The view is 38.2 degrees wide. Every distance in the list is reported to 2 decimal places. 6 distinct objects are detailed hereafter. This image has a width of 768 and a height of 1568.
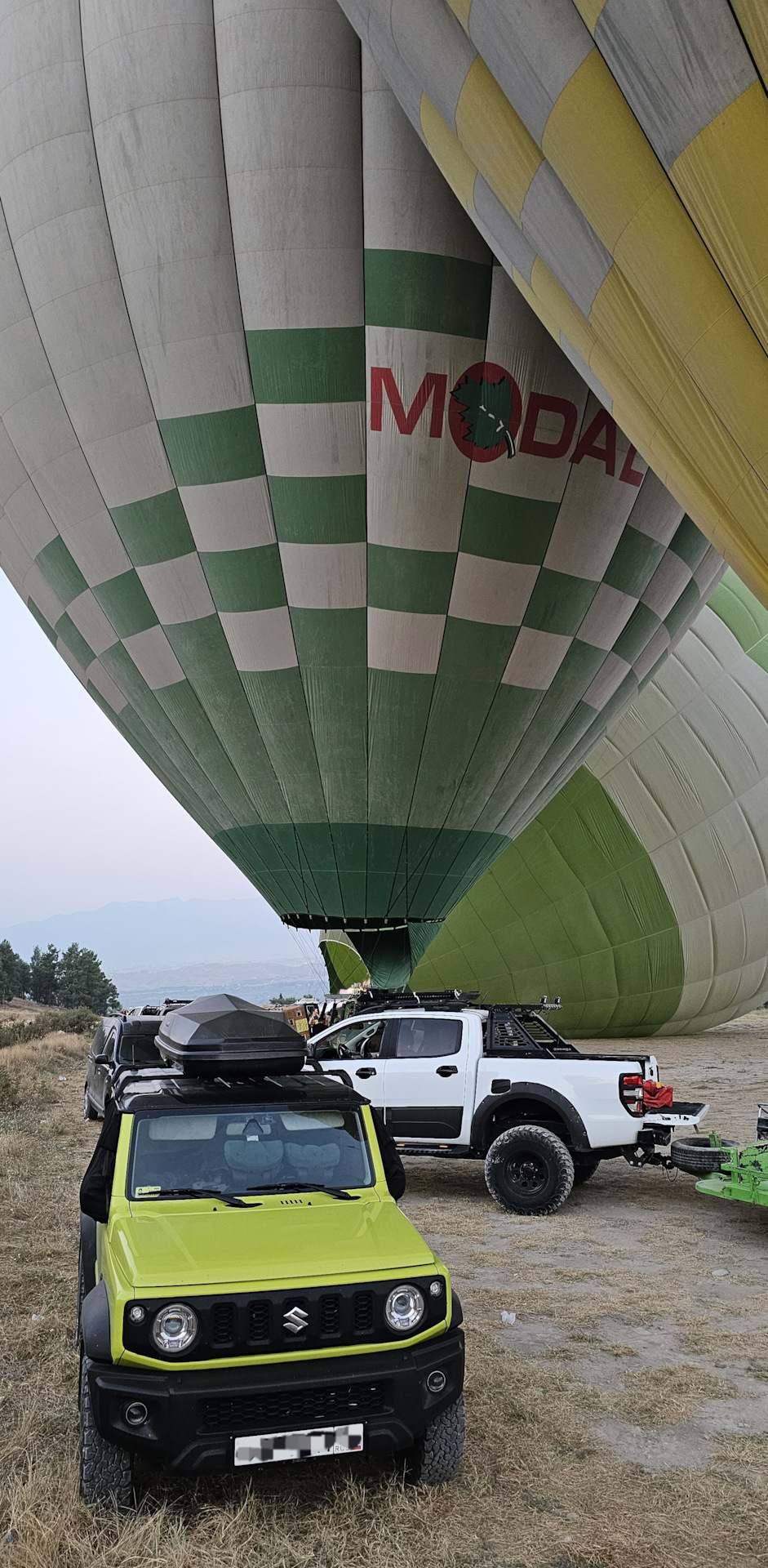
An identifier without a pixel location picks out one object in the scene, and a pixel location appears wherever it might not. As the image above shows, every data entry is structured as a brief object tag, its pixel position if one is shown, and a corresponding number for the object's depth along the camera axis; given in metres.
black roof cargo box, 5.28
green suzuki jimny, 3.97
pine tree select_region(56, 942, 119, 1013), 82.56
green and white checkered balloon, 10.76
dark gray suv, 12.05
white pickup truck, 8.94
